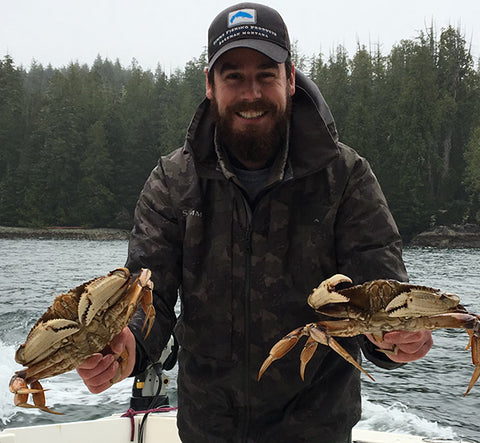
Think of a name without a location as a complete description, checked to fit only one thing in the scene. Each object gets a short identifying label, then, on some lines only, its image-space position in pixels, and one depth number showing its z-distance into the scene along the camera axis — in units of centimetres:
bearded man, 262
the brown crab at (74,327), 213
